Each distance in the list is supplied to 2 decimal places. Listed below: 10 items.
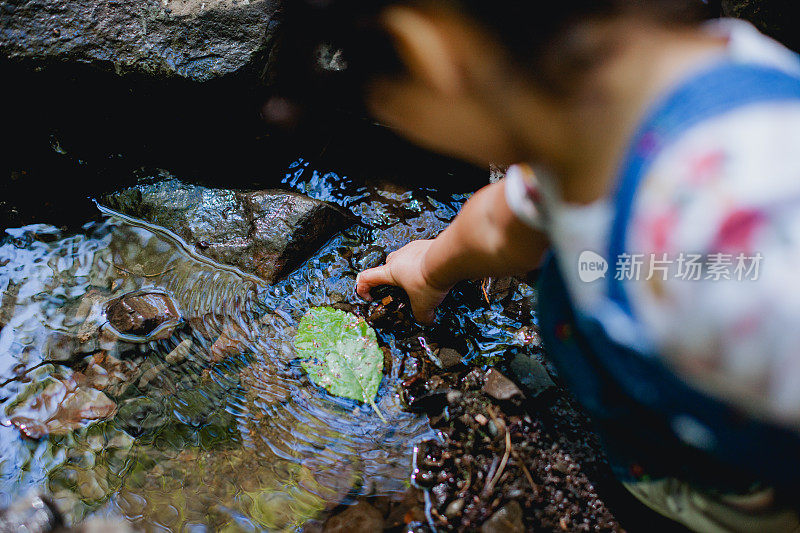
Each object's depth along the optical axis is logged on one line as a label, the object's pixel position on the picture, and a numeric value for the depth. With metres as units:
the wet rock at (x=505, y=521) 0.64
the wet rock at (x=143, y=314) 0.74
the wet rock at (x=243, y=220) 0.77
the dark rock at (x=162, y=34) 0.75
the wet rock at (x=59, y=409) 0.70
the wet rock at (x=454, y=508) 0.65
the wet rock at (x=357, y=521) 0.65
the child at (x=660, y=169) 0.45
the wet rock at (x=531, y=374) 0.71
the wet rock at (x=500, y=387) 0.70
